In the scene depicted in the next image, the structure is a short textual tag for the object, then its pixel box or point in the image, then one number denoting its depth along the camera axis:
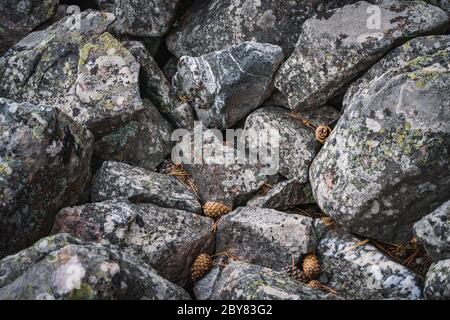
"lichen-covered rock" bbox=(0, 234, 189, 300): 3.62
